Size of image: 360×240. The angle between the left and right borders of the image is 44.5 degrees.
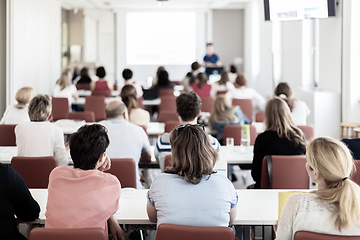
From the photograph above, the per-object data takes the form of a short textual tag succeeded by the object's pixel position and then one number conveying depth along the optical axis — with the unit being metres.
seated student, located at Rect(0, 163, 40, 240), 2.16
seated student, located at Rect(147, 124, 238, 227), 2.09
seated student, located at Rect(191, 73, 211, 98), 9.13
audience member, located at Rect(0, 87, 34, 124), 5.24
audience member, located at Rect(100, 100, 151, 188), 3.70
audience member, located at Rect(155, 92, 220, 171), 3.61
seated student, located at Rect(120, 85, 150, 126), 5.31
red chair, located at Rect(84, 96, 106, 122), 7.88
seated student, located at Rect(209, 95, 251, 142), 5.21
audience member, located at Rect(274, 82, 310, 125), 5.42
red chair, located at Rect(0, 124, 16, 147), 4.76
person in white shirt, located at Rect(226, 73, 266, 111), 7.96
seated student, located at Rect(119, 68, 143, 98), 8.56
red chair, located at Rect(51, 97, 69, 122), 7.90
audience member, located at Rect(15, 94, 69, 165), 3.66
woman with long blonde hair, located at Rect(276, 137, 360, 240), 1.77
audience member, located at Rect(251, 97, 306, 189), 3.55
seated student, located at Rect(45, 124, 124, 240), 2.11
